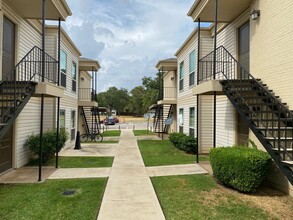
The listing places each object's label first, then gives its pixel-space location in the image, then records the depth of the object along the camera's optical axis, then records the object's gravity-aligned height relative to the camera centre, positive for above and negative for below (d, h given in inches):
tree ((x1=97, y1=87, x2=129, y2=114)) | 2819.7 +200.4
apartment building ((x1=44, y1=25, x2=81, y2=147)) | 396.5 +72.1
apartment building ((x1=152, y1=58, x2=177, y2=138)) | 627.2 +60.4
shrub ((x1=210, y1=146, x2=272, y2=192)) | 204.4 -53.9
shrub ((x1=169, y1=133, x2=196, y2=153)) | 409.5 -58.6
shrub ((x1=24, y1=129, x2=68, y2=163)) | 318.9 -49.1
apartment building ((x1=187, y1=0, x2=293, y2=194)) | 211.8 +62.6
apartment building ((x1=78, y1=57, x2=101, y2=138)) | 610.4 +48.0
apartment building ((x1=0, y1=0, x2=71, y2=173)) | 242.3 +65.6
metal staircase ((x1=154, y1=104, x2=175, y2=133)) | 743.4 +10.4
